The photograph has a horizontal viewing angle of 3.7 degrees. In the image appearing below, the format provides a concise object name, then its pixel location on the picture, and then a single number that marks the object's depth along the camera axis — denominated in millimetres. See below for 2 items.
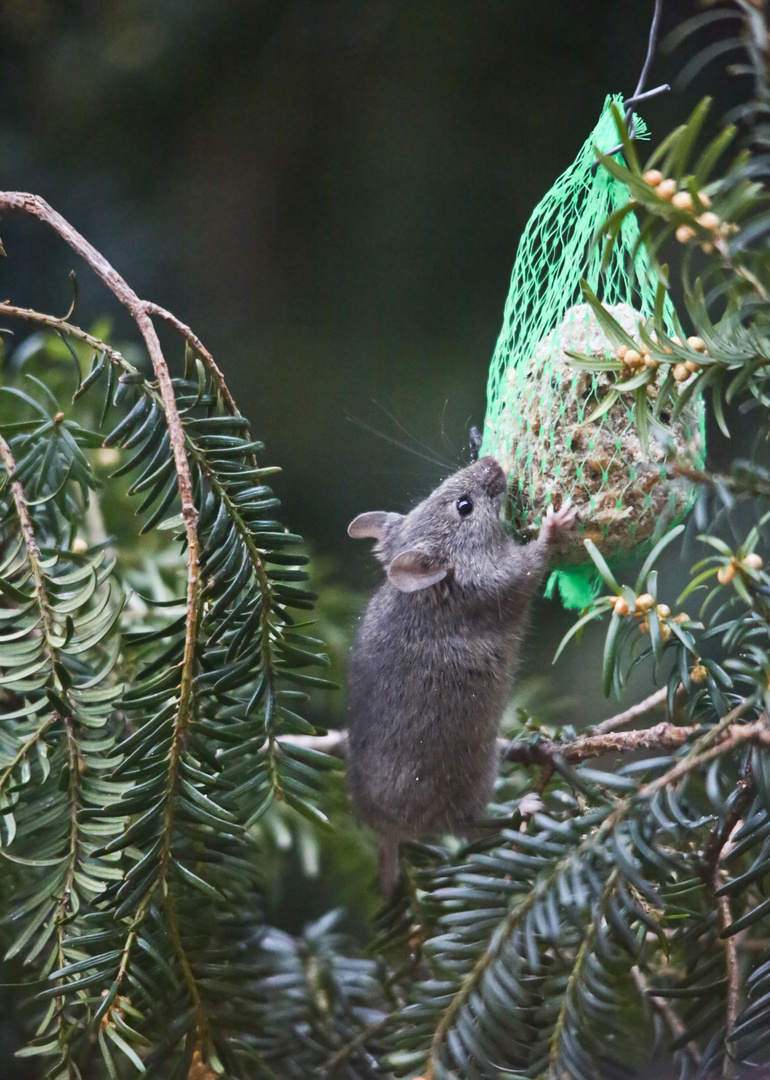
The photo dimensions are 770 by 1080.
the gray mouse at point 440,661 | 2787
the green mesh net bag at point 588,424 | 2757
